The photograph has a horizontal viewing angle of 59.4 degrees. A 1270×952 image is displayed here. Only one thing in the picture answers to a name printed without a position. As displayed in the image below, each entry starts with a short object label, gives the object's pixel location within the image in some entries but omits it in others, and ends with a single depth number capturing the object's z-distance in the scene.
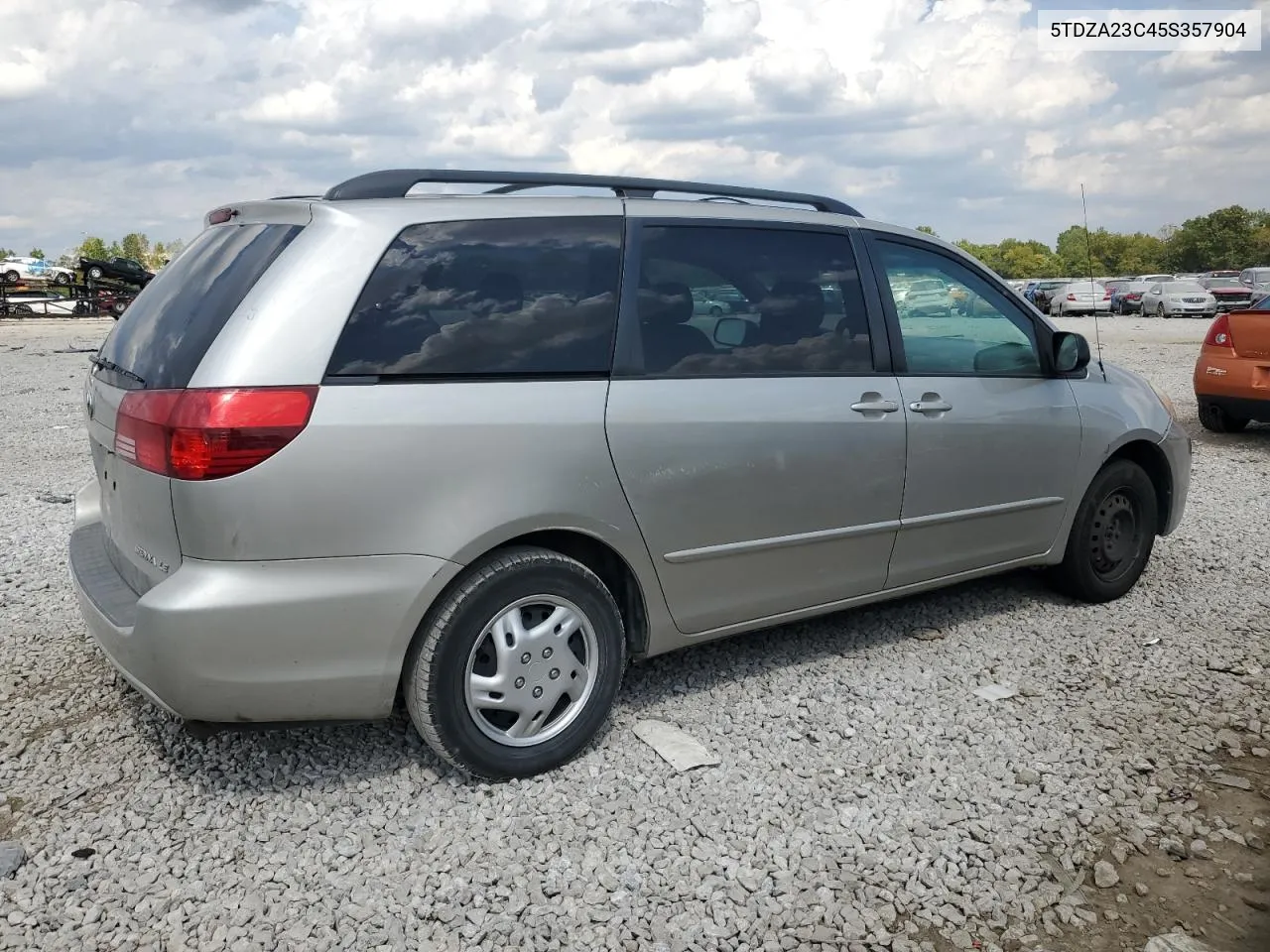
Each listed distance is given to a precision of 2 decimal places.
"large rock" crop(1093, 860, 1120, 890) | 3.00
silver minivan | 3.08
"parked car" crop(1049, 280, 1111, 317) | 39.09
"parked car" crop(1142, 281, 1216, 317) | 39.56
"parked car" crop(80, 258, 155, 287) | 34.69
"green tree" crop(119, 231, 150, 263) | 136.75
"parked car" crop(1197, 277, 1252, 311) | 41.59
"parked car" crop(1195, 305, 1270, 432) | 10.22
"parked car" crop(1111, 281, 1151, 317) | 44.00
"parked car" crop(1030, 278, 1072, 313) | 41.46
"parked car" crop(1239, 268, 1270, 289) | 45.19
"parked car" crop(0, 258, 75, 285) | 41.56
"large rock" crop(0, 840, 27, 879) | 3.01
